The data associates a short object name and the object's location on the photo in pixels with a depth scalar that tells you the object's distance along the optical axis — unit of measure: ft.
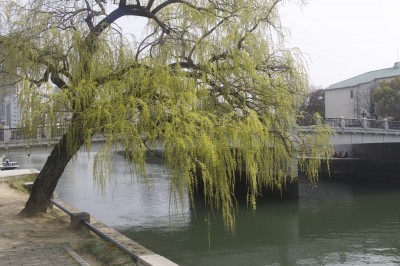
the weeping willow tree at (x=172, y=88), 24.76
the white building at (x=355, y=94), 187.21
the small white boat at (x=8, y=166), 121.70
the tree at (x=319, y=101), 211.61
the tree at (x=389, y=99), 150.82
